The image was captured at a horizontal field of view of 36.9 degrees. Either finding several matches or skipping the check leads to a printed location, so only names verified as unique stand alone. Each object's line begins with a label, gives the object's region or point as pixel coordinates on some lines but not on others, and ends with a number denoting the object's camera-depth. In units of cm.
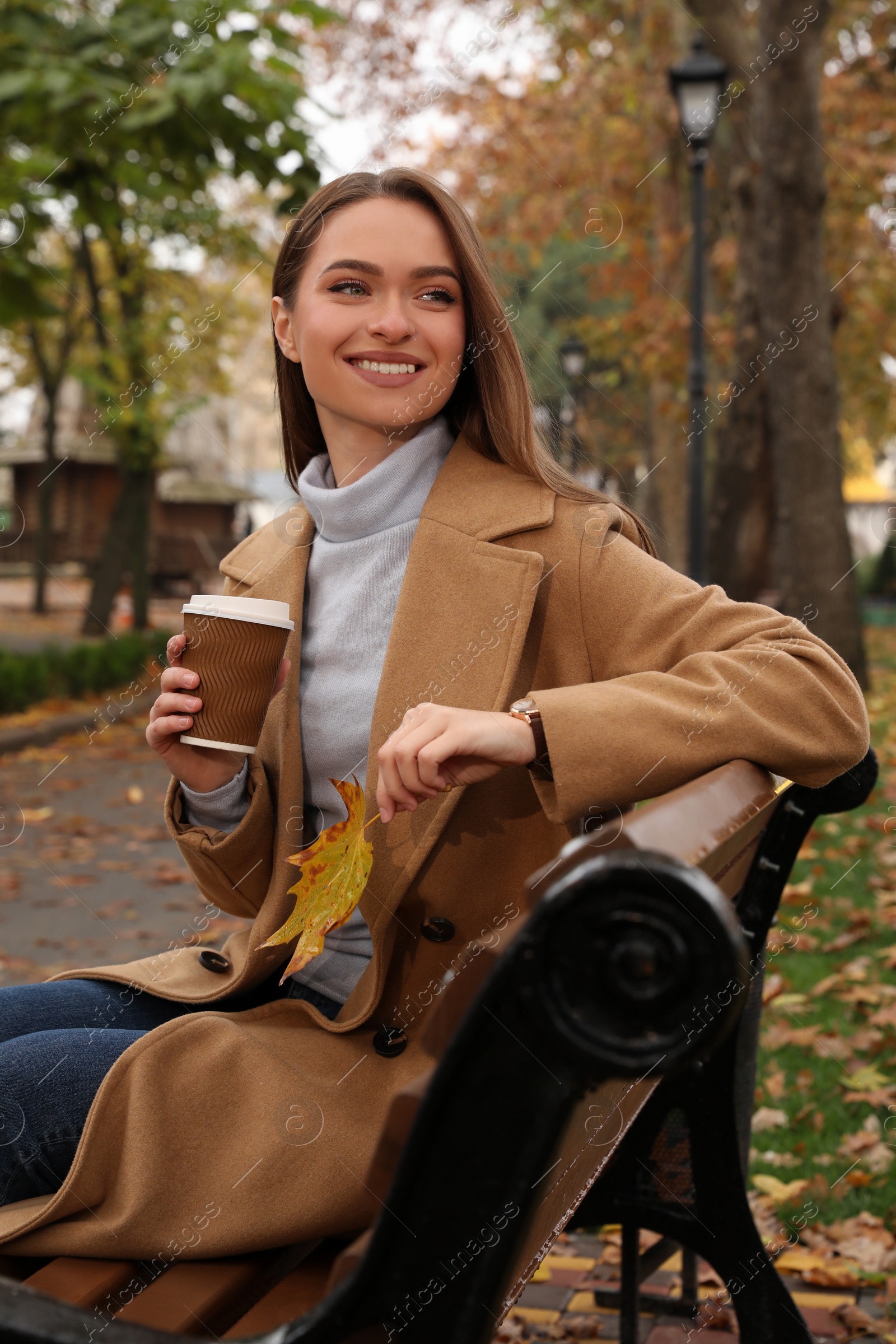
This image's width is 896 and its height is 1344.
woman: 165
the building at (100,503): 2952
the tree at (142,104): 670
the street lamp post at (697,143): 1094
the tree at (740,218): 998
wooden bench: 92
